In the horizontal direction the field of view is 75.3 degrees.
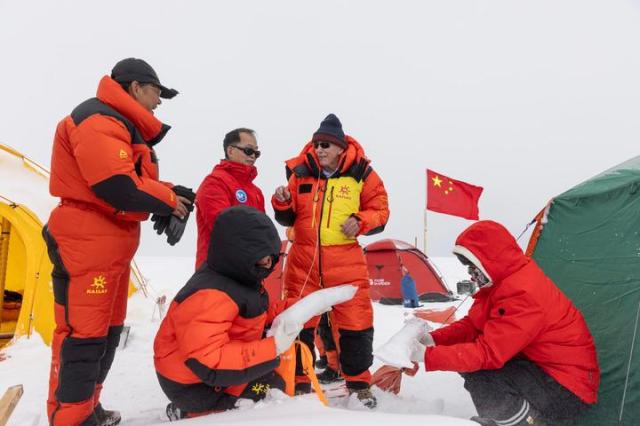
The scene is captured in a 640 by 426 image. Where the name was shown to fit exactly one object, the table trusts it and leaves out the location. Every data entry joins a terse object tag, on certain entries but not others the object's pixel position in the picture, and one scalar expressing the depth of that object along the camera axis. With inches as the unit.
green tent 97.0
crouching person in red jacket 83.9
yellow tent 174.4
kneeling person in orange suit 70.0
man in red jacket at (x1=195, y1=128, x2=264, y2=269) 120.7
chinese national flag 439.2
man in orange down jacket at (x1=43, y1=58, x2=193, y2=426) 81.0
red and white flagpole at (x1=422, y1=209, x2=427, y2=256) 452.0
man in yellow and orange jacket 115.6
